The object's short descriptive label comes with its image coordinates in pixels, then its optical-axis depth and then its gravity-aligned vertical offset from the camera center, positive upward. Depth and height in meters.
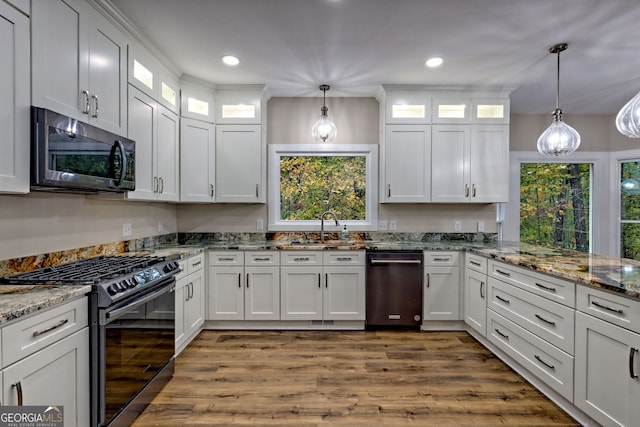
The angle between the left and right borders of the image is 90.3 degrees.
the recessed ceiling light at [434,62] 2.86 +1.39
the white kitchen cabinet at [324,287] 3.26 -0.77
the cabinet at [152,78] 2.49 +1.16
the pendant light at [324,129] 3.29 +0.86
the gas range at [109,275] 1.58 -0.35
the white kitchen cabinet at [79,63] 1.63 +0.88
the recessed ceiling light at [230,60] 2.87 +1.39
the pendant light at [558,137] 2.56 +0.62
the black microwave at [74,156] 1.56 +0.30
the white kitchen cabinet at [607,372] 1.52 -0.82
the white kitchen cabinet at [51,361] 1.18 -0.62
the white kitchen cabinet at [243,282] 3.25 -0.72
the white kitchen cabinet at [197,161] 3.30 +0.53
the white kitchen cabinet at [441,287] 3.29 -0.77
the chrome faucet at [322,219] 3.68 -0.09
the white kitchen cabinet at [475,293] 2.88 -0.76
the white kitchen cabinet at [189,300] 2.64 -0.80
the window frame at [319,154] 3.84 +0.42
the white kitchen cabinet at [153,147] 2.52 +0.57
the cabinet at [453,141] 3.54 +0.80
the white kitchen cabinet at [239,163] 3.54 +0.54
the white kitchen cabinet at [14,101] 1.43 +0.51
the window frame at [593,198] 4.13 +0.21
